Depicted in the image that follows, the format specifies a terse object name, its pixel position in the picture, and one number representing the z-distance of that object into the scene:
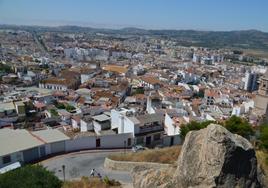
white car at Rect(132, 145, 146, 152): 27.17
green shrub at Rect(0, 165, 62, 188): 14.34
